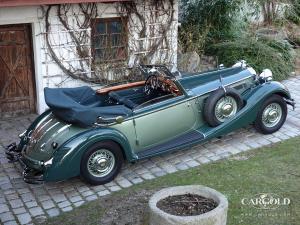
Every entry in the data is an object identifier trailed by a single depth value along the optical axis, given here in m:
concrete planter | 5.28
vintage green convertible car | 7.16
